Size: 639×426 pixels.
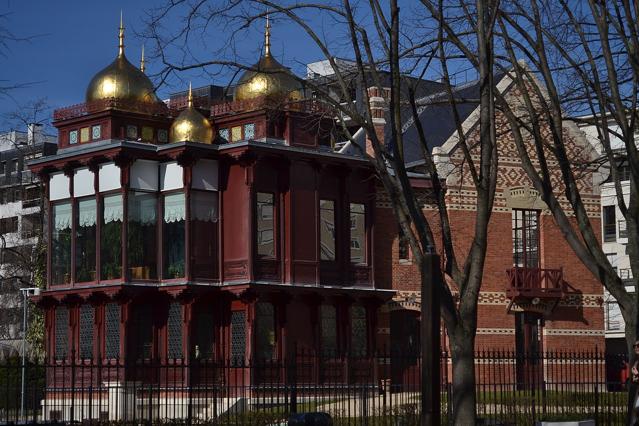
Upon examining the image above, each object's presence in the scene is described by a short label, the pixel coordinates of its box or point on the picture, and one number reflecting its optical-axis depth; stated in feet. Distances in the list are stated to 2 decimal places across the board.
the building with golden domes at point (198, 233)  128.98
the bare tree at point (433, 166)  65.46
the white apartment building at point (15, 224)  182.80
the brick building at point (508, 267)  142.72
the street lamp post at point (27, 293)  135.23
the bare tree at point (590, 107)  70.18
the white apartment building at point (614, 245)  211.41
